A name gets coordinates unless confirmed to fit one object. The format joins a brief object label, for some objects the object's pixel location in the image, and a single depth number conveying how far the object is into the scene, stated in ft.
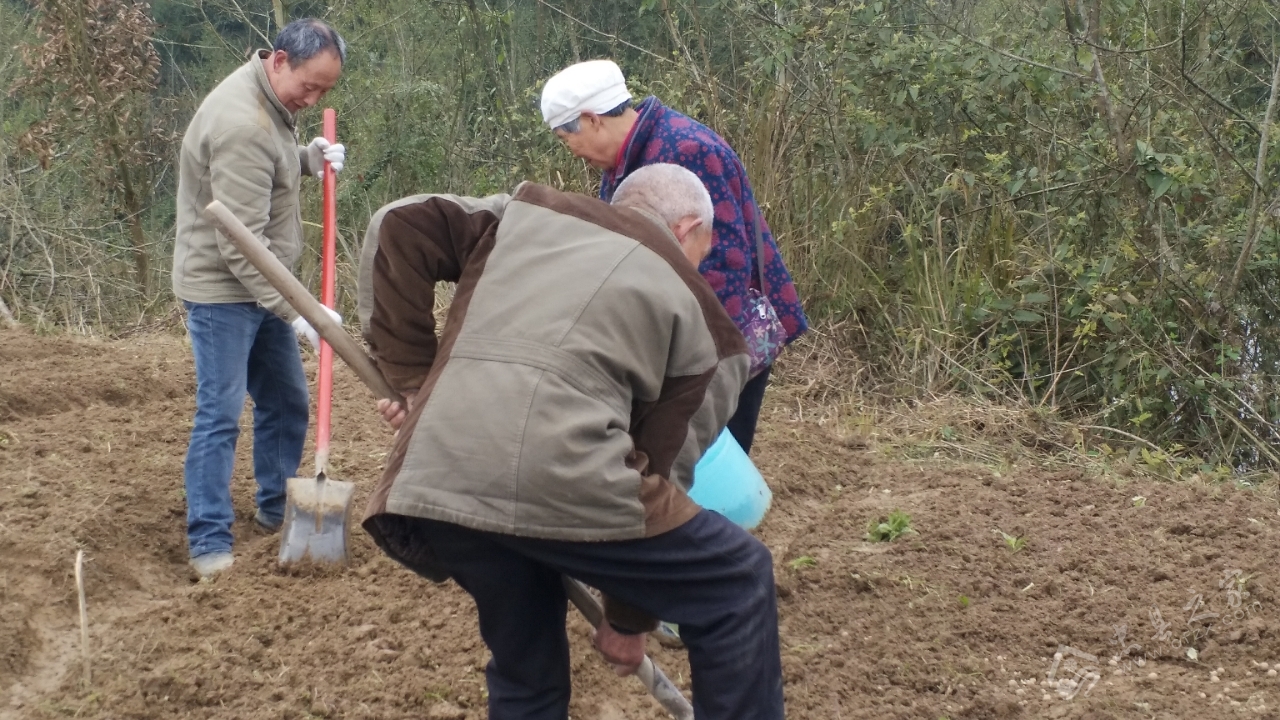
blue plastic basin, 11.35
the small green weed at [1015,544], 13.46
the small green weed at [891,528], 14.06
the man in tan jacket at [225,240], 12.03
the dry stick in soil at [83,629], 9.66
